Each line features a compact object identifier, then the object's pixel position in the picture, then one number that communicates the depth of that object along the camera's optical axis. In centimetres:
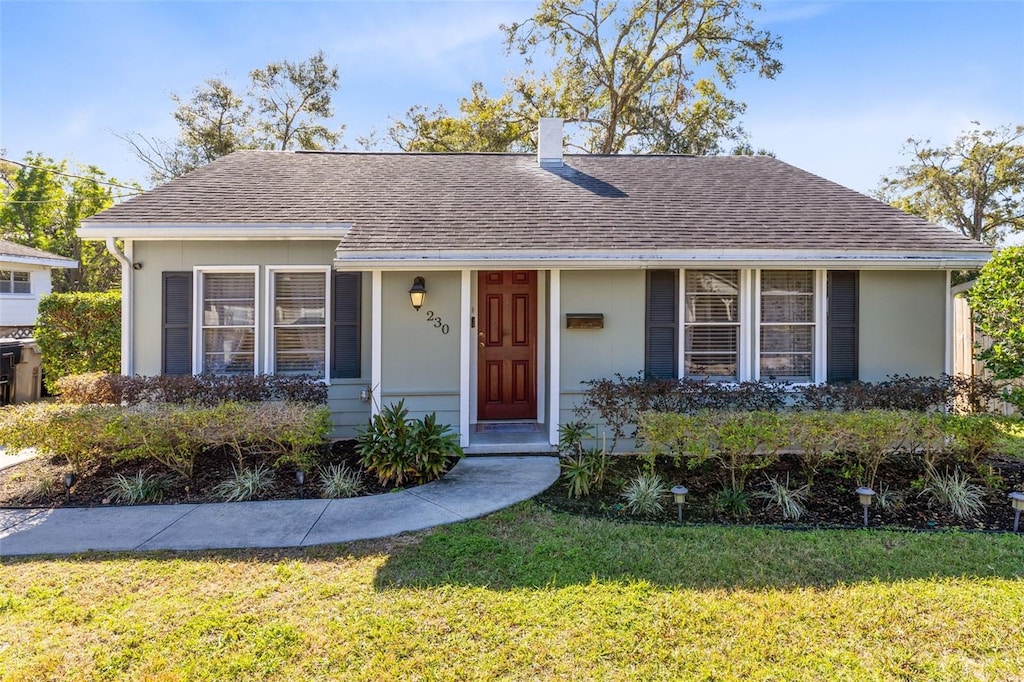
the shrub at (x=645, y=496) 475
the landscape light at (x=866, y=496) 452
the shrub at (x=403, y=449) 548
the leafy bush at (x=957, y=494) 473
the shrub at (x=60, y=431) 530
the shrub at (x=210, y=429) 530
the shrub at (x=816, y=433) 502
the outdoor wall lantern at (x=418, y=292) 625
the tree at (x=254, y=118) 2108
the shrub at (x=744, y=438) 492
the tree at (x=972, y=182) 1803
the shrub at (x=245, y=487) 518
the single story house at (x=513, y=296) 633
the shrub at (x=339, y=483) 523
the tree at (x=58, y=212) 2356
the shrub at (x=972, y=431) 504
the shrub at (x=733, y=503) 473
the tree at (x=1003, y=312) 508
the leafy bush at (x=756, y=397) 594
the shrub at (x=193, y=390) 623
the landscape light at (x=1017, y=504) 438
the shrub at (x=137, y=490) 514
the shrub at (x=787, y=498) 470
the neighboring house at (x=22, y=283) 1664
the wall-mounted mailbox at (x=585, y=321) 637
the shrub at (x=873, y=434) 497
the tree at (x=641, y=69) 1819
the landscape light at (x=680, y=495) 458
